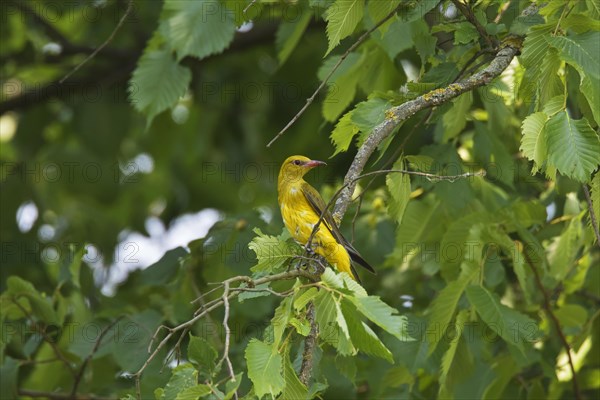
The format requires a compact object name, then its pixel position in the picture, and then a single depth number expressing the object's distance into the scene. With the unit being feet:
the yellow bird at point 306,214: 35.32
